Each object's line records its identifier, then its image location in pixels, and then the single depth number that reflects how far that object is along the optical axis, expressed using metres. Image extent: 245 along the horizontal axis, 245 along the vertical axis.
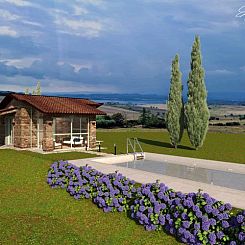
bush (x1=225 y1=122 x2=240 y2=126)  45.47
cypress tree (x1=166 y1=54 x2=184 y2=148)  24.03
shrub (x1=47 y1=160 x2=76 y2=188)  11.94
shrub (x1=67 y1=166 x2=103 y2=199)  10.77
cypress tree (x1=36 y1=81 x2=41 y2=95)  47.31
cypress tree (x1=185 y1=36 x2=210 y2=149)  23.41
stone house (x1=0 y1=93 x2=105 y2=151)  20.86
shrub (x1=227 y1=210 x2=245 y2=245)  6.78
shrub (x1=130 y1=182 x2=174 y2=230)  8.38
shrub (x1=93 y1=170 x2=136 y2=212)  9.63
